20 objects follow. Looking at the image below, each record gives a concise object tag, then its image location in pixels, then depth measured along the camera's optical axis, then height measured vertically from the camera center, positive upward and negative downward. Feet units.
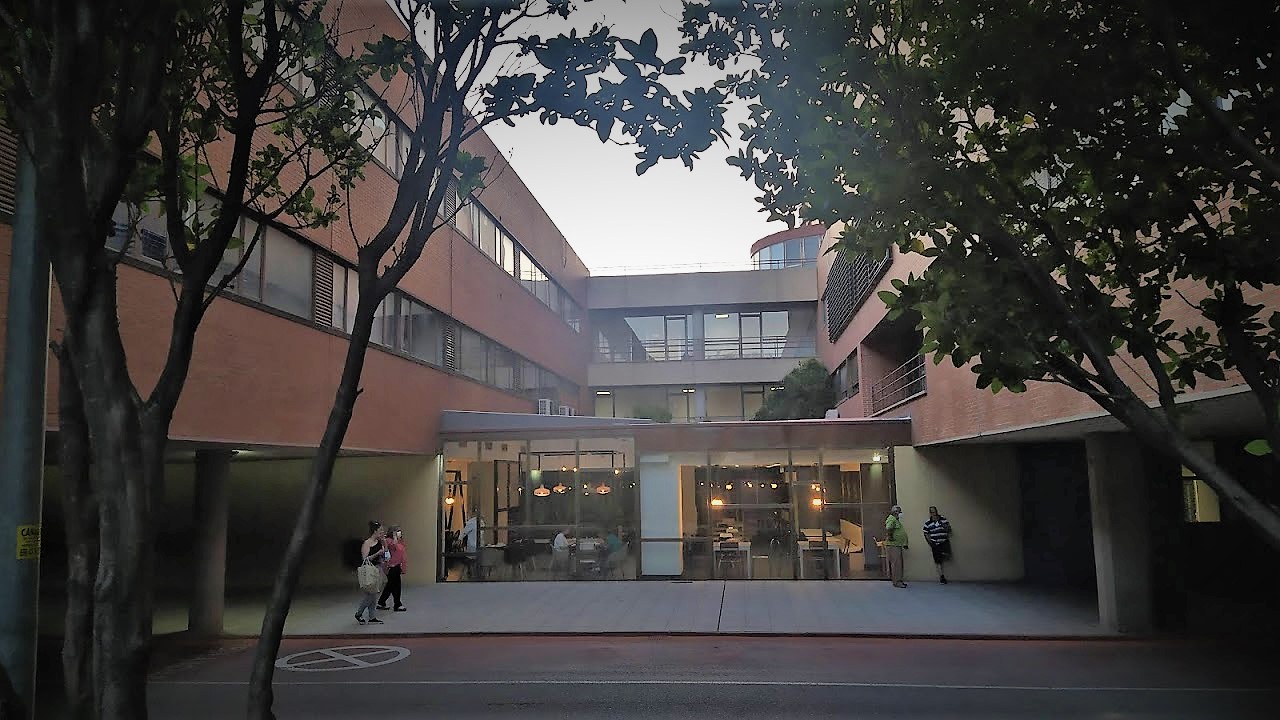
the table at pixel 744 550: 69.67 -5.65
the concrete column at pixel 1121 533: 46.55 -3.34
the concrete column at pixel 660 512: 69.05 -2.73
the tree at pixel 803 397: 109.70 +9.23
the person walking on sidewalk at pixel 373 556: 51.57 -4.26
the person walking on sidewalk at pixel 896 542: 63.57 -4.83
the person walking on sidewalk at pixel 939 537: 65.36 -4.65
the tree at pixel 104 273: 10.73 +2.67
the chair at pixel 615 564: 69.36 -6.57
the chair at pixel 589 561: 69.62 -6.32
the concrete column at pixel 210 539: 49.47 -3.02
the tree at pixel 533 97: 15.33 +7.12
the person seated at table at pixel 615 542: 70.08 -4.94
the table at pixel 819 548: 68.95 -5.60
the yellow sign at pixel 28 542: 16.78 -1.00
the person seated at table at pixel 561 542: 69.97 -4.89
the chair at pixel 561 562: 69.97 -6.37
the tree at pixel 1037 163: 14.71 +5.92
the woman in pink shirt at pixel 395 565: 54.24 -4.95
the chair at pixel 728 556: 69.62 -6.13
